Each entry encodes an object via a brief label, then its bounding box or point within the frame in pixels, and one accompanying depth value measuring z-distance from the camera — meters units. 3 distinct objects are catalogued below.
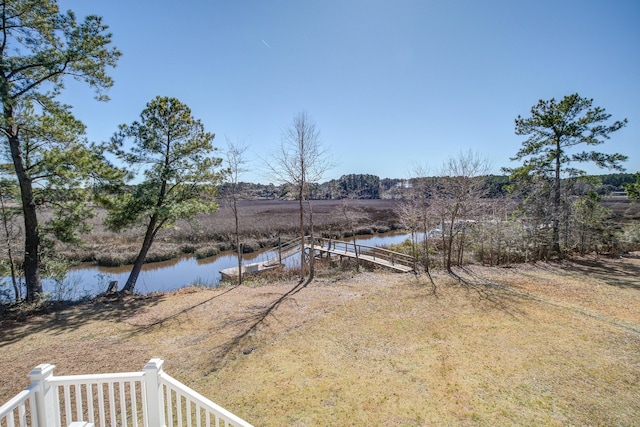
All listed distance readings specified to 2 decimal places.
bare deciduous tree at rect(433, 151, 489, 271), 11.59
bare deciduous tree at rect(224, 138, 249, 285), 11.82
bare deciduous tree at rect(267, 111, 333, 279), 11.09
